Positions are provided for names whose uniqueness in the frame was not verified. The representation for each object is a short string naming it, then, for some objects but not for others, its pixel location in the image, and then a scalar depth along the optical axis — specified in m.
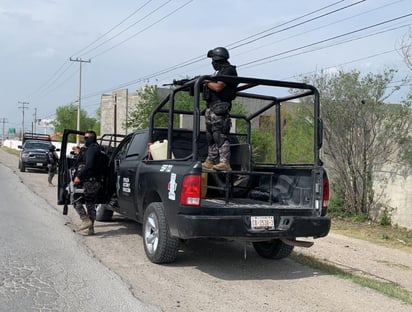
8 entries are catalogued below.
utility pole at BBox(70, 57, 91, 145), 50.53
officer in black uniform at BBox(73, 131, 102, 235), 8.61
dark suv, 24.91
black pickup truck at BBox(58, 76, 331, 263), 6.02
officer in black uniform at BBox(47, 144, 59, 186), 18.30
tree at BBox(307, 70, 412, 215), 11.69
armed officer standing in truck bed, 6.68
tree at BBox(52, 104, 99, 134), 85.94
